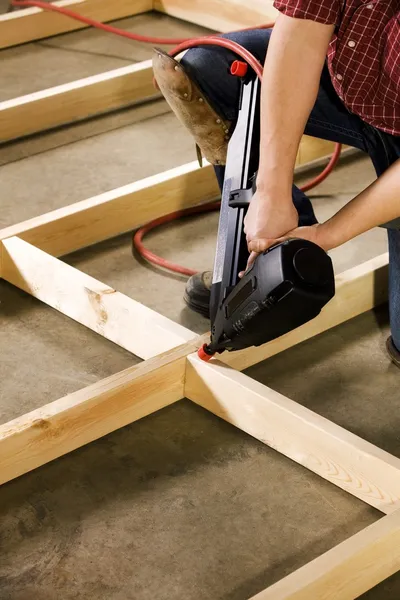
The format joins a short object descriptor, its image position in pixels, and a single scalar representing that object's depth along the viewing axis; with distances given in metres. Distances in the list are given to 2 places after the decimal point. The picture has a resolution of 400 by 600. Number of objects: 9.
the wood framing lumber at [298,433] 1.87
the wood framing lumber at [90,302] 2.25
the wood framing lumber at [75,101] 3.39
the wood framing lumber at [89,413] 1.89
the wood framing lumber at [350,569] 1.54
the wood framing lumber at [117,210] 2.70
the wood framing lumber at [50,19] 4.22
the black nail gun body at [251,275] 1.79
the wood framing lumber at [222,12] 4.15
